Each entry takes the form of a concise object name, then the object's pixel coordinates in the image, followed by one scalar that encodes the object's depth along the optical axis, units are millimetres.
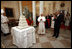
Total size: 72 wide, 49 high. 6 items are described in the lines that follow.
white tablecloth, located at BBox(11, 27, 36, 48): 1678
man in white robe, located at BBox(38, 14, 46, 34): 2926
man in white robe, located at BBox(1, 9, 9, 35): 2604
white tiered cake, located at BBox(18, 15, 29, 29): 1736
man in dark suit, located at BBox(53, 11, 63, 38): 2411
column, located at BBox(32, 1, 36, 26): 4350
